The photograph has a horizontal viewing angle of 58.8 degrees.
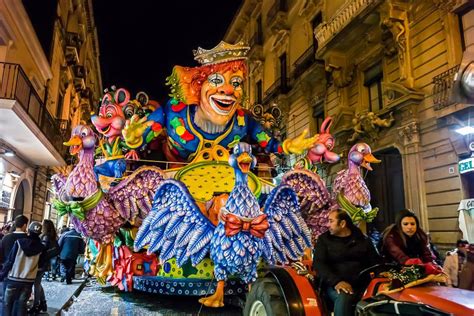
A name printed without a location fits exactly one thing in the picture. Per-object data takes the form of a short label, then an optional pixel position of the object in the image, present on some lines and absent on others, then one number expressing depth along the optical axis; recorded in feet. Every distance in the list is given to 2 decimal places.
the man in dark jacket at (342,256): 11.01
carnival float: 14.91
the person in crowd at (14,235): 19.11
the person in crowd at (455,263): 21.75
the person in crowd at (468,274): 19.67
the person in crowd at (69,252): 32.99
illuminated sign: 32.71
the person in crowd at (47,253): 21.08
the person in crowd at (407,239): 11.65
